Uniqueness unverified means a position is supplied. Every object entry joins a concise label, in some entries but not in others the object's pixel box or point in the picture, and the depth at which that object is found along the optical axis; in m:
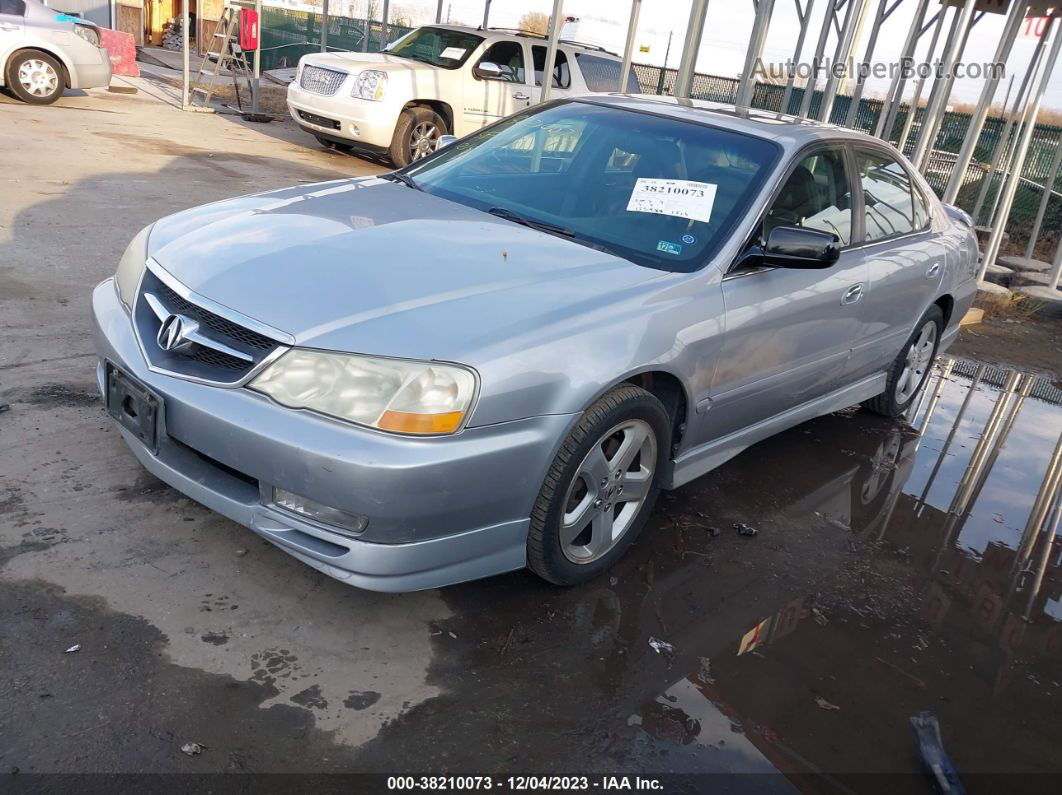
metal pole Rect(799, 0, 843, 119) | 12.00
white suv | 11.39
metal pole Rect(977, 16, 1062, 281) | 8.61
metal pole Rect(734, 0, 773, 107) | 8.07
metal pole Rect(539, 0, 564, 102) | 9.19
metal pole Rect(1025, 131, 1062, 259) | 11.09
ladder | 15.29
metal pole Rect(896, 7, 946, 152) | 12.86
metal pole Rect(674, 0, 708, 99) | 7.56
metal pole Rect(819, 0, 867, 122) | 9.28
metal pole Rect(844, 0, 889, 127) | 11.83
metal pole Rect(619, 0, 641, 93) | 8.52
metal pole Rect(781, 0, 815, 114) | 12.27
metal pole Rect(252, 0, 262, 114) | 14.92
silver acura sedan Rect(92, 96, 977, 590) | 2.67
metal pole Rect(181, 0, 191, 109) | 13.48
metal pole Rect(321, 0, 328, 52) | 16.88
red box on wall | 14.48
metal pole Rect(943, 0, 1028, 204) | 8.84
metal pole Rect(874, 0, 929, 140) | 11.48
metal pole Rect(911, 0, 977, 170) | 9.20
